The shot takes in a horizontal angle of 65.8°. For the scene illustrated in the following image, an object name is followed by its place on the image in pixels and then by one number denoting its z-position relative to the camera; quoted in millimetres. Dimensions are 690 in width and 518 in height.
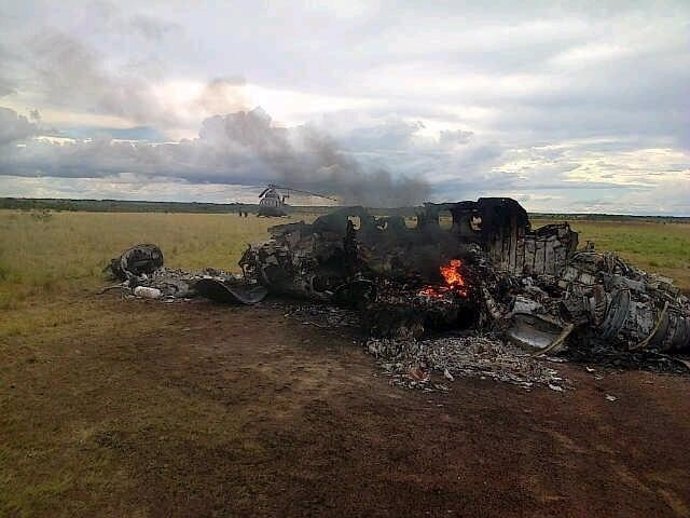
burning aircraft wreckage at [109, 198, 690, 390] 9961
